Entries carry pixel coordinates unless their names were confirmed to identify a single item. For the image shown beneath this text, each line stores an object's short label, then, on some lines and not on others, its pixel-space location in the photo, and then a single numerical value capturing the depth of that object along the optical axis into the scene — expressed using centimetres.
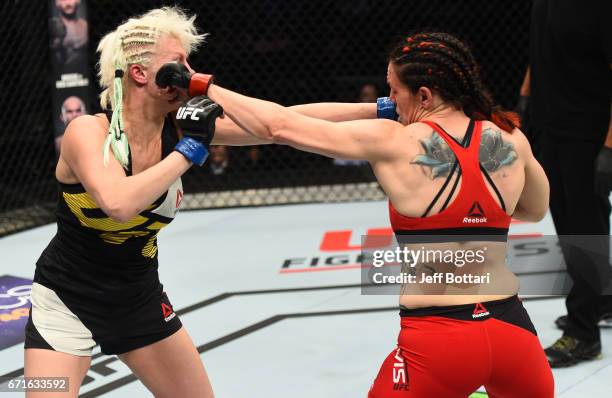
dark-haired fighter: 402
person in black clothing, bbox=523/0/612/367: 658
